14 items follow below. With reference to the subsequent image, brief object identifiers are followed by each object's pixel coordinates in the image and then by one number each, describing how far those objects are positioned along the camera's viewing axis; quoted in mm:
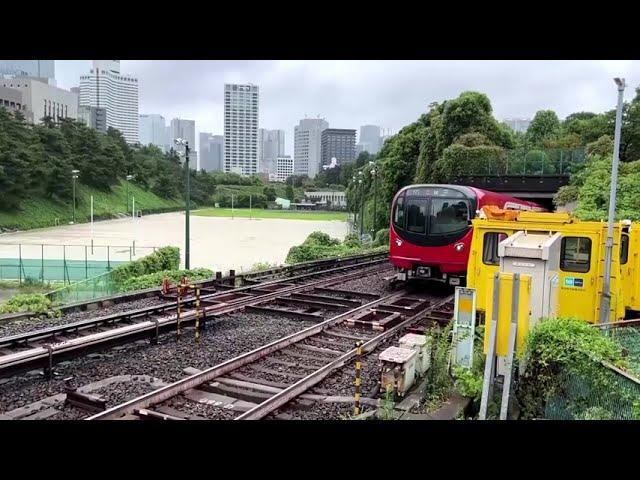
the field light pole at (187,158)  19969
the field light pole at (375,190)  39438
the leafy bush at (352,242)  34522
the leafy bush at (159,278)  17812
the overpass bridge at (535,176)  28500
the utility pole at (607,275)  8828
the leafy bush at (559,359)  5652
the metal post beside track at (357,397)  6512
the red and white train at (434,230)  14758
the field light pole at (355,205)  65931
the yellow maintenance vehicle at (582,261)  9227
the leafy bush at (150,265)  21188
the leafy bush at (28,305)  11577
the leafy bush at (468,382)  6422
